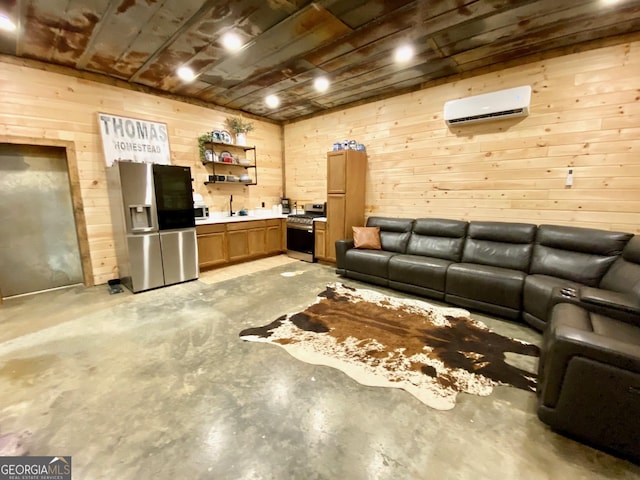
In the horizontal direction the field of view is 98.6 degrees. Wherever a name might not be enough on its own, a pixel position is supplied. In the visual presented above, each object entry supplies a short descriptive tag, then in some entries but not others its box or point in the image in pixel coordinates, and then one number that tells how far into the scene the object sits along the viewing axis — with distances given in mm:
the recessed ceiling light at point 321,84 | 3934
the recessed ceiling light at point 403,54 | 3094
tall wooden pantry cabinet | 4590
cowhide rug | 2010
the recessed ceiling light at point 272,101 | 4656
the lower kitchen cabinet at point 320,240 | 5028
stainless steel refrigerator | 3564
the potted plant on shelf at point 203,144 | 4820
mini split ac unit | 3322
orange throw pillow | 4362
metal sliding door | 3500
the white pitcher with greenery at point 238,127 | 5242
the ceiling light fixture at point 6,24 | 2490
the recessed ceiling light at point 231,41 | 2810
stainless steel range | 5277
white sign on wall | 3848
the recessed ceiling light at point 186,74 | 3609
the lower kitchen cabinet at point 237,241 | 4648
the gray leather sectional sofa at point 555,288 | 1430
